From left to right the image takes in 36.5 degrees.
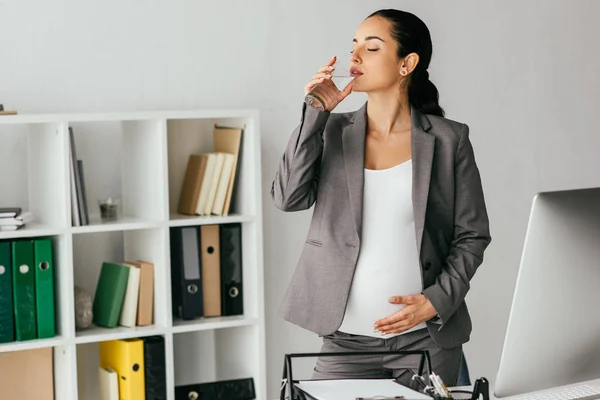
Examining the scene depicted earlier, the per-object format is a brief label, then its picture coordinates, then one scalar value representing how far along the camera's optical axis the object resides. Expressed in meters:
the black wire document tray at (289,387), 1.75
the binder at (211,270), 3.26
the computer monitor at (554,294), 1.62
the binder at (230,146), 3.28
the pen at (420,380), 1.85
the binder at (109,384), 3.16
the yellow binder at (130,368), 3.09
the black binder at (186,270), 3.21
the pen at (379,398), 1.72
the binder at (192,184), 3.28
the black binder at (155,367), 3.13
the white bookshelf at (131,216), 2.99
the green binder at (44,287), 2.96
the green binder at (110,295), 3.14
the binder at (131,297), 3.15
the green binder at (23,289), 2.92
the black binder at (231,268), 3.30
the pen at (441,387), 1.73
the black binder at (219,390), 3.29
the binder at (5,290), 2.91
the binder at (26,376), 3.11
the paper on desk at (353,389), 1.74
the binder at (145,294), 3.17
